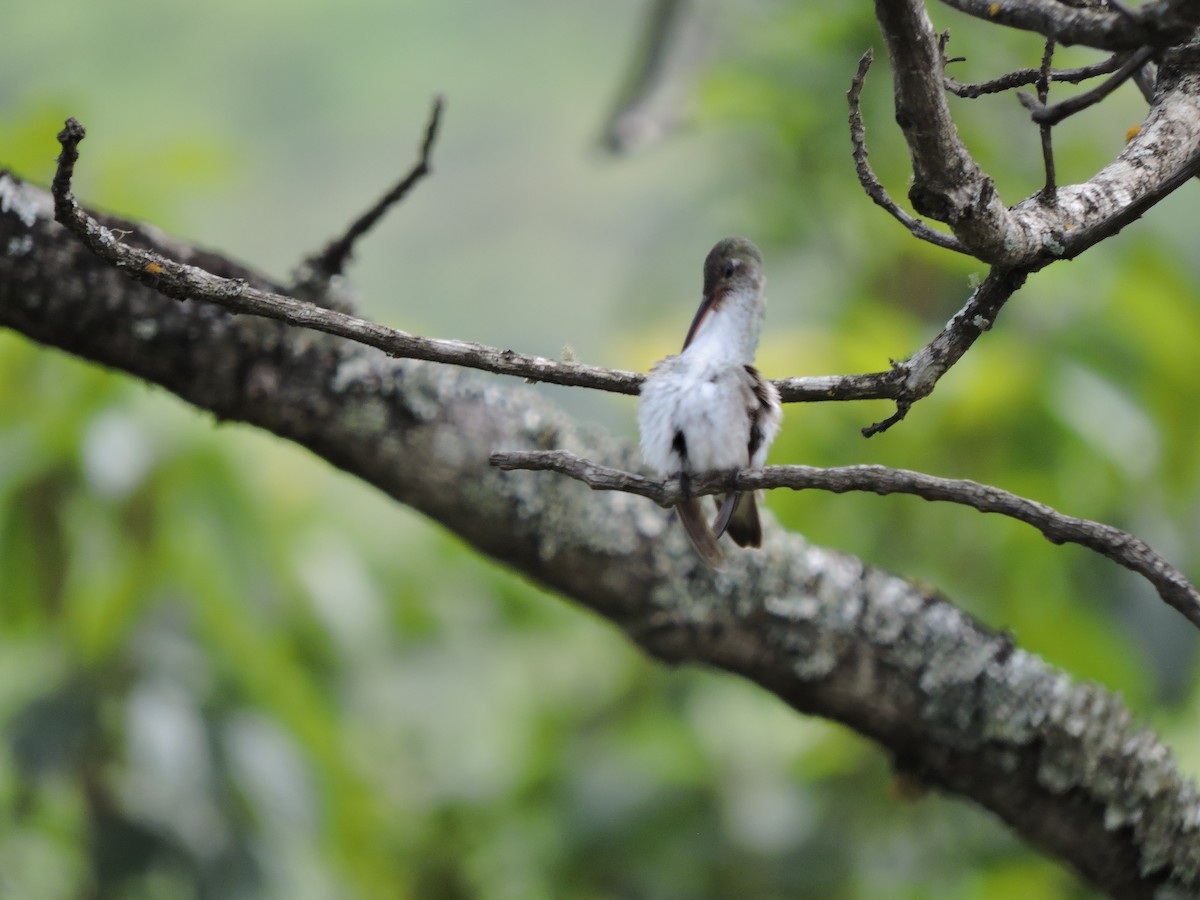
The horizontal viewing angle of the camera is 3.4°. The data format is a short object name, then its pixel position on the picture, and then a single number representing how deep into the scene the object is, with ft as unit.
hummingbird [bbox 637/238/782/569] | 16.06
